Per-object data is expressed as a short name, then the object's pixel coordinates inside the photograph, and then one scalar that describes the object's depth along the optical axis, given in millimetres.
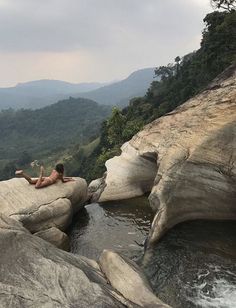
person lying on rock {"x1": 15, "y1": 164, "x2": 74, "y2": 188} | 12964
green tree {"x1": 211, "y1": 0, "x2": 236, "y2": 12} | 35183
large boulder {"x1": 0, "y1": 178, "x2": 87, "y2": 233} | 11716
